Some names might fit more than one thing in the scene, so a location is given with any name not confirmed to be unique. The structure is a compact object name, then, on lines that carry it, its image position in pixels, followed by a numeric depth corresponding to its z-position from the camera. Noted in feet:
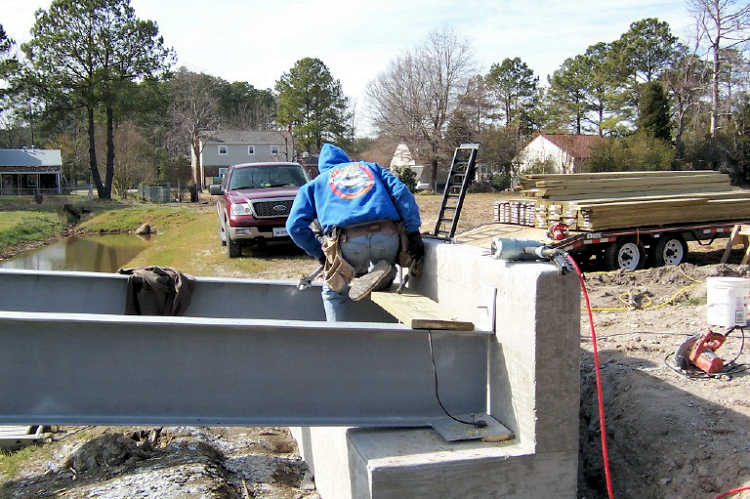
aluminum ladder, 20.21
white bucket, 19.08
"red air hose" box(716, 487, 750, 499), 11.25
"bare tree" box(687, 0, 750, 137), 115.55
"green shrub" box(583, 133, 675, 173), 113.91
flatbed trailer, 39.09
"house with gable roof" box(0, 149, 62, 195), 184.75
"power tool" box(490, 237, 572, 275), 11.74
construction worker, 15.39
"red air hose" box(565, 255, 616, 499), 11.46
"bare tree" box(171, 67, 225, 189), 194.70
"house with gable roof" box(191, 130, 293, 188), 221.87
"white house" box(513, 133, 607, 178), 133.90
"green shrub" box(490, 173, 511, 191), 142.72
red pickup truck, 40.04
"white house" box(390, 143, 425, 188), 154.51
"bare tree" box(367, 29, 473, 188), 141.90
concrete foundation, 11.03
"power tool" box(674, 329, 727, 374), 15.57
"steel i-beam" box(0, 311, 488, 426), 11.21
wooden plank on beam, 12.23
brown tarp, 18.48
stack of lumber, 38.96
